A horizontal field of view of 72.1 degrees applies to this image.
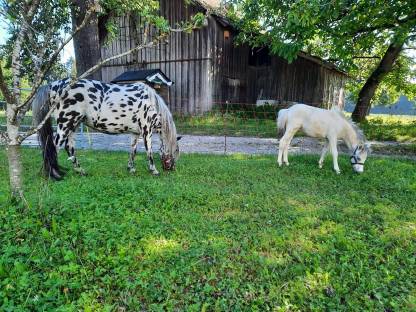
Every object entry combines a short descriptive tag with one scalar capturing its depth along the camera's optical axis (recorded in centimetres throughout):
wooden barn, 1733
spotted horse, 548
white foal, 634
